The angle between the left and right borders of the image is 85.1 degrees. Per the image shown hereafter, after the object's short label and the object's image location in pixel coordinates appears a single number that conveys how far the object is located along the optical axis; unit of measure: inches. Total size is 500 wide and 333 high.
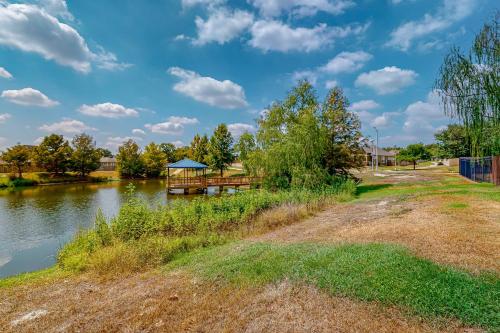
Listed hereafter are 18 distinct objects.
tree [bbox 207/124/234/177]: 1738.4
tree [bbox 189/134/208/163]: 2011.1
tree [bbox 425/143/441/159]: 1668.3
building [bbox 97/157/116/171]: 2659.9
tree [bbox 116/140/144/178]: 1968.5
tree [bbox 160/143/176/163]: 2586.1
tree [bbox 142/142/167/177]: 2020.4
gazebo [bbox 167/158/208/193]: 1141.7
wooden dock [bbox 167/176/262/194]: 1146.0
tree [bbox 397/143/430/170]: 1923.2
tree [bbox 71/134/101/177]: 1761.7
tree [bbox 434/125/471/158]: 1509.6
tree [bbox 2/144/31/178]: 1574.8
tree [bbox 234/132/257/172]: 826.6
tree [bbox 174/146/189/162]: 2391.7
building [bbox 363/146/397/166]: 2591.0
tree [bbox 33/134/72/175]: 1627.7
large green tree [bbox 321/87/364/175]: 772.6
